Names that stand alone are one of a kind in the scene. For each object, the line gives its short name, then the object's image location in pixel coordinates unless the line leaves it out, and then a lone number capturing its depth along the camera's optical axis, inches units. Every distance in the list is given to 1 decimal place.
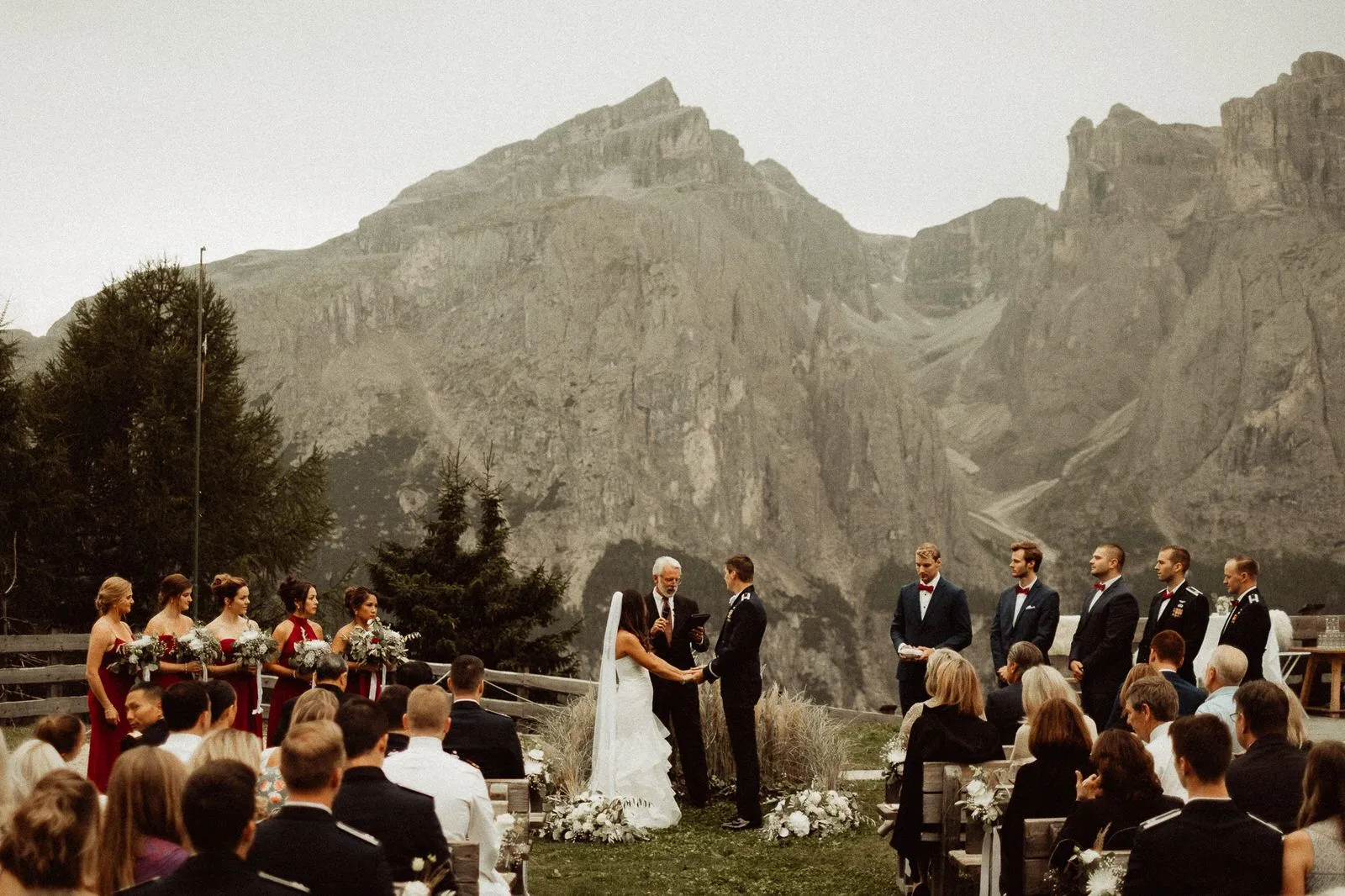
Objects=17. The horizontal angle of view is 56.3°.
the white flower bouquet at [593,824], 360.8
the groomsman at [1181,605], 344.8
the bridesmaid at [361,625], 386.9
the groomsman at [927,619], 411.5
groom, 372.5
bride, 383.9
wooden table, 574.9
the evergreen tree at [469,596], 883.4
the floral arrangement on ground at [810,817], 356.2
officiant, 398.9
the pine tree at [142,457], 952.3
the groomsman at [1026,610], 393.7
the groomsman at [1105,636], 361.7
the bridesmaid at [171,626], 362.0
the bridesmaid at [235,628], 377.7
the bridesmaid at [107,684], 356.2
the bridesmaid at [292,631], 371.6
